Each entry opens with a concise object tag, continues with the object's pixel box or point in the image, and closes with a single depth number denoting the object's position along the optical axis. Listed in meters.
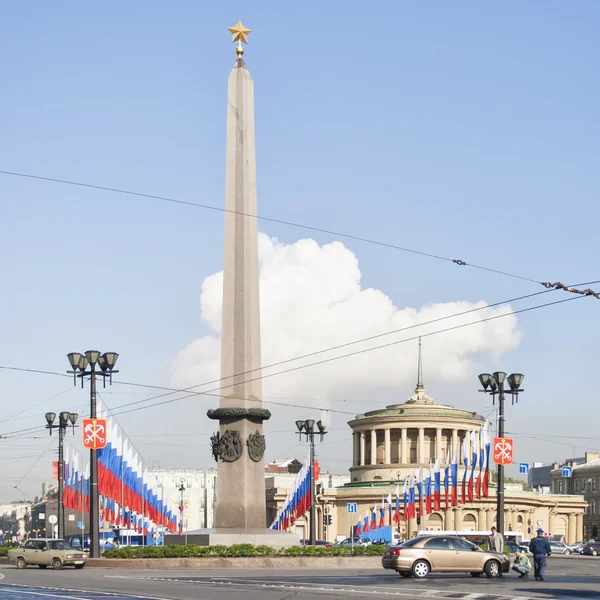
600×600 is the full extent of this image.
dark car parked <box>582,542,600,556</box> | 103.31
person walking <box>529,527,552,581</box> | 33.66
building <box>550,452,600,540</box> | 159.00
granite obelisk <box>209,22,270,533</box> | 39.06
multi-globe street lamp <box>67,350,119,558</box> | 43.06
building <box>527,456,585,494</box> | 168.77
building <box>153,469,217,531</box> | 157.38
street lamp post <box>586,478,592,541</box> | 159.00
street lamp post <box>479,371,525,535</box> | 46.66
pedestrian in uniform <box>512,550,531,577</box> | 35.16
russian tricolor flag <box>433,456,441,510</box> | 63.80
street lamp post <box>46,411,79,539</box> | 57.47
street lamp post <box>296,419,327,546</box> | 60.69
